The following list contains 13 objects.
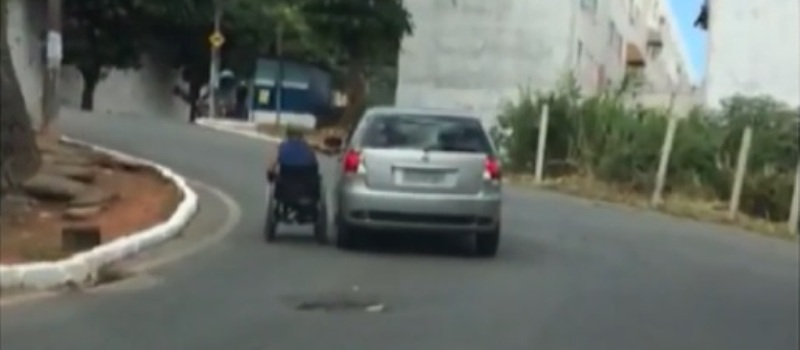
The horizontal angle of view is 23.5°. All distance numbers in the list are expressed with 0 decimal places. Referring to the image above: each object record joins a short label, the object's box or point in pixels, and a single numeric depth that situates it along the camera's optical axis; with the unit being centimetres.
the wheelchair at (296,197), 1889
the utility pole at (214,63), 5401
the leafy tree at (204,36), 5316
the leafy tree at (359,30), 4344
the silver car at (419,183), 1827
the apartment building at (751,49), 3766
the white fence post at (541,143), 3259
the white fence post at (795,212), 2580
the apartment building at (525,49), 2927
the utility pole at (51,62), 2638
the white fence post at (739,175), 2733
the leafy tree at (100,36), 4769
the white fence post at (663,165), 2891
